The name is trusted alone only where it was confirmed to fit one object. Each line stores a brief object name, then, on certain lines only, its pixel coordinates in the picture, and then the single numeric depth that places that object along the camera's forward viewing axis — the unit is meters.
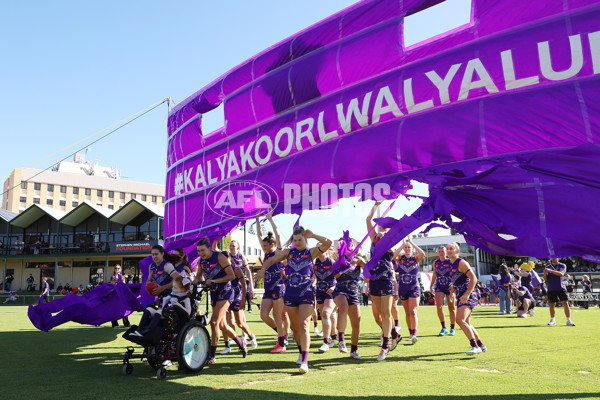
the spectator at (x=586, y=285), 21.97
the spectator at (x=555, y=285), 12.49
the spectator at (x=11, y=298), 31.67
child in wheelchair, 5.98
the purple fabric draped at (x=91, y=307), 9.16
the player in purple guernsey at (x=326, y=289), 8.26
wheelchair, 5.84
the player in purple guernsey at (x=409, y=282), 9.08
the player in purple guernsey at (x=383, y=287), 7.25
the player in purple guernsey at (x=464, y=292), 7.31
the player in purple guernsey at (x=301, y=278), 6.37
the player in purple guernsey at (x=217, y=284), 7.03
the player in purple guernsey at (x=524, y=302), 15.88
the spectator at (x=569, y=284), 20.00
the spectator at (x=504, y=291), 16.88
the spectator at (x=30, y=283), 39.72
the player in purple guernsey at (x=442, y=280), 9.54
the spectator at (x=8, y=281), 40.90
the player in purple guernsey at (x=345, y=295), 7.87
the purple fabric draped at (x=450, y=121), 5.17
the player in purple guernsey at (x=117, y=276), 15.34
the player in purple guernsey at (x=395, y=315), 8.95
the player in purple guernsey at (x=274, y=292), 8.22
